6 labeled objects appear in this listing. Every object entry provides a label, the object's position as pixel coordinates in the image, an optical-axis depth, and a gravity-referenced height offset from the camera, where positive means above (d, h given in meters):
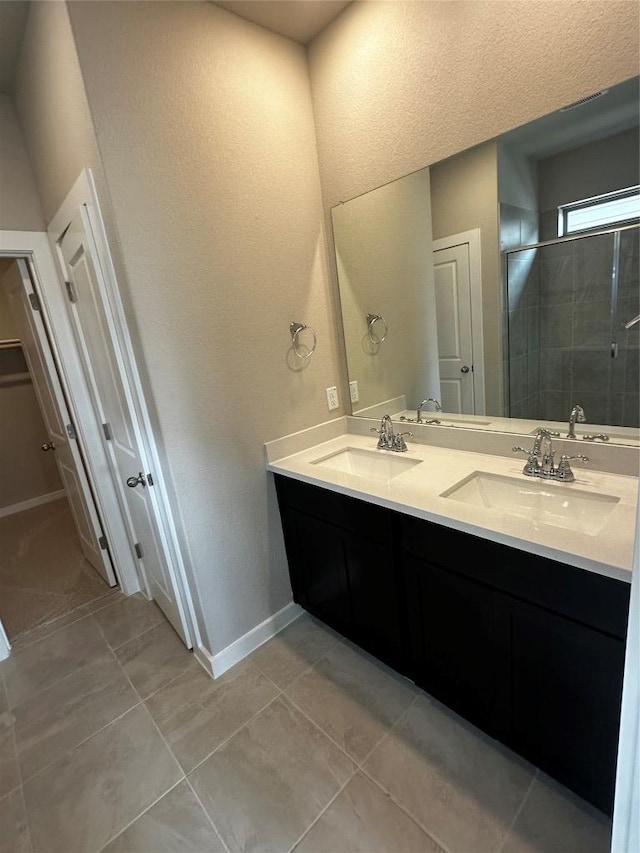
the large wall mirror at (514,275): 1.22 +0.14
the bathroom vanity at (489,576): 1.02 -0.78
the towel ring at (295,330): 1.87 +0.04
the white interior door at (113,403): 1.62 -0.18
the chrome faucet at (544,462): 1.35 -0.52
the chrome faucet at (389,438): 1.84 -0.51
